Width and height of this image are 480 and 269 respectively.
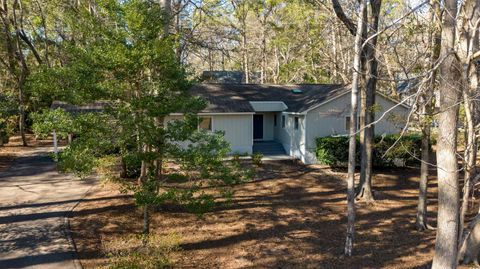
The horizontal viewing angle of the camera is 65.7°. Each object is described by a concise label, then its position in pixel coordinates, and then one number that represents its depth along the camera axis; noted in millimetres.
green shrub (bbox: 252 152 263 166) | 19500
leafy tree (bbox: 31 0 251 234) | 8344
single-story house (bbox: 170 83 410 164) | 20625
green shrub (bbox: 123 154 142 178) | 8682
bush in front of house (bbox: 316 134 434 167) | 19172
